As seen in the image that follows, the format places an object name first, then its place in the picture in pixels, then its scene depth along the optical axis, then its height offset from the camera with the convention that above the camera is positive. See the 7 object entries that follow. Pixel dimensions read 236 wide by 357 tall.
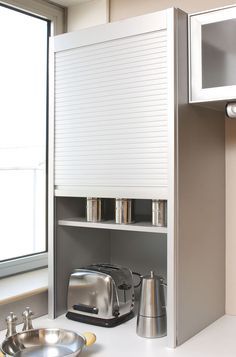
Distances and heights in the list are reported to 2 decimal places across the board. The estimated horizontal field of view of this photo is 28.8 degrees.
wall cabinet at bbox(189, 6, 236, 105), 1.81 +0.55
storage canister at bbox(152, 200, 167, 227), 1.87 -0.09
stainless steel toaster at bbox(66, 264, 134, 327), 2.01 -0.47
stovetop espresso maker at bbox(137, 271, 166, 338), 1.89 -0.49
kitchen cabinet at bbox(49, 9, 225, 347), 1.80 +0.16
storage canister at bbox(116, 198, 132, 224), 1.98 -0.09
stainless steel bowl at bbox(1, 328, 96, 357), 1.70 -0.58
